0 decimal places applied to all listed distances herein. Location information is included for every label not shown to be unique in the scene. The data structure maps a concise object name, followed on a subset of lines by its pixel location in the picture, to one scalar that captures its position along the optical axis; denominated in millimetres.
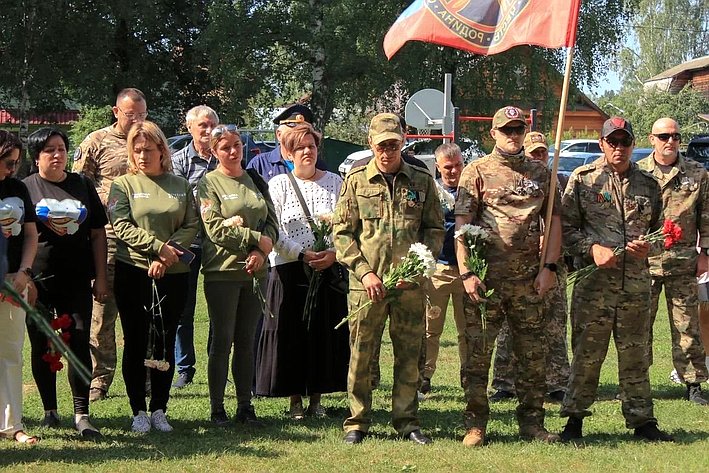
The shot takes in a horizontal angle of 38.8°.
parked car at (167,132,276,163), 20734
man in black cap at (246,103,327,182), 7620
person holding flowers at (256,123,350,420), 7348
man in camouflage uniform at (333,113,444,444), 6594
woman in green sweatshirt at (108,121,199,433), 6832
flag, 7350
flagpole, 6645
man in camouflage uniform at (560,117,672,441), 6789
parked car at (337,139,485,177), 32250
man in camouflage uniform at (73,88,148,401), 7840
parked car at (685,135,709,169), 26703
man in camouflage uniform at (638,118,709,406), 8336
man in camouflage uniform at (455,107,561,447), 6574
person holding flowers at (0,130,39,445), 6359
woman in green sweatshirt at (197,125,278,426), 6992
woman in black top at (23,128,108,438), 6699
